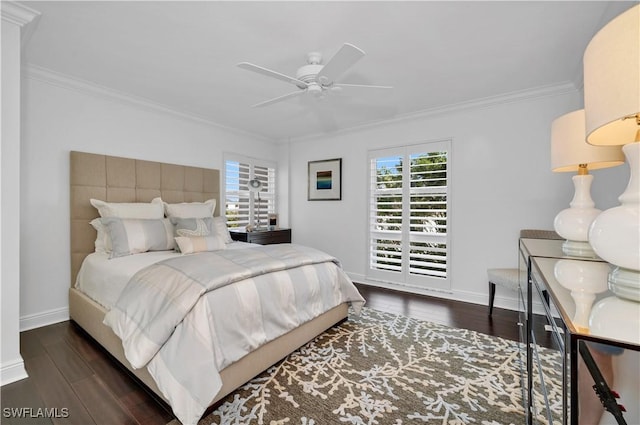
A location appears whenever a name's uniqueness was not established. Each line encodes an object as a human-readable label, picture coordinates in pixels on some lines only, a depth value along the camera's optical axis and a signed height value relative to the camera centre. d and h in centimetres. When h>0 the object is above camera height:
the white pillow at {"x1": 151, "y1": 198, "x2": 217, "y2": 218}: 338 -3
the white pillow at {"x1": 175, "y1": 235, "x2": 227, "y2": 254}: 285 -38
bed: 159 -62
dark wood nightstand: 421 -44
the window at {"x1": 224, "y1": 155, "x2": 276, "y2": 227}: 457 +26
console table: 60 -34
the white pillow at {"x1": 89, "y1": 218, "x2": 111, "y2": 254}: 287 -33
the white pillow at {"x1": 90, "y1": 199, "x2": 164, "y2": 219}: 294 -3
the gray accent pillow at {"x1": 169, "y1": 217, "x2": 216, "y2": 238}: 308 -23
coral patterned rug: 163 -116
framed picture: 473 +46
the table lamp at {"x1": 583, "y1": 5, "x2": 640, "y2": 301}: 68 +25
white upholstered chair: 281 -70
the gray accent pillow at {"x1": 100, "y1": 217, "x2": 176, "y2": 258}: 268 -28
